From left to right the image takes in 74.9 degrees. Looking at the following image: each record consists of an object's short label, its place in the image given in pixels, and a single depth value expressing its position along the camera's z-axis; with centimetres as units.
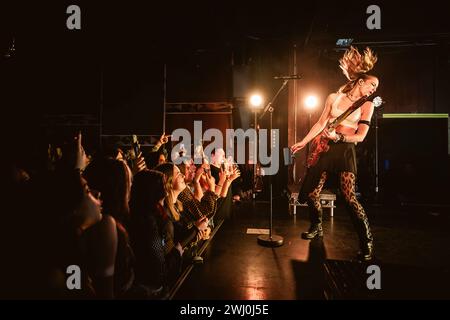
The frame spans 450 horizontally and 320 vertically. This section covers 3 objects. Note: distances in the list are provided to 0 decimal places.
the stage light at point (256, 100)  639
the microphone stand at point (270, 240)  383
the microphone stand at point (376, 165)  734
